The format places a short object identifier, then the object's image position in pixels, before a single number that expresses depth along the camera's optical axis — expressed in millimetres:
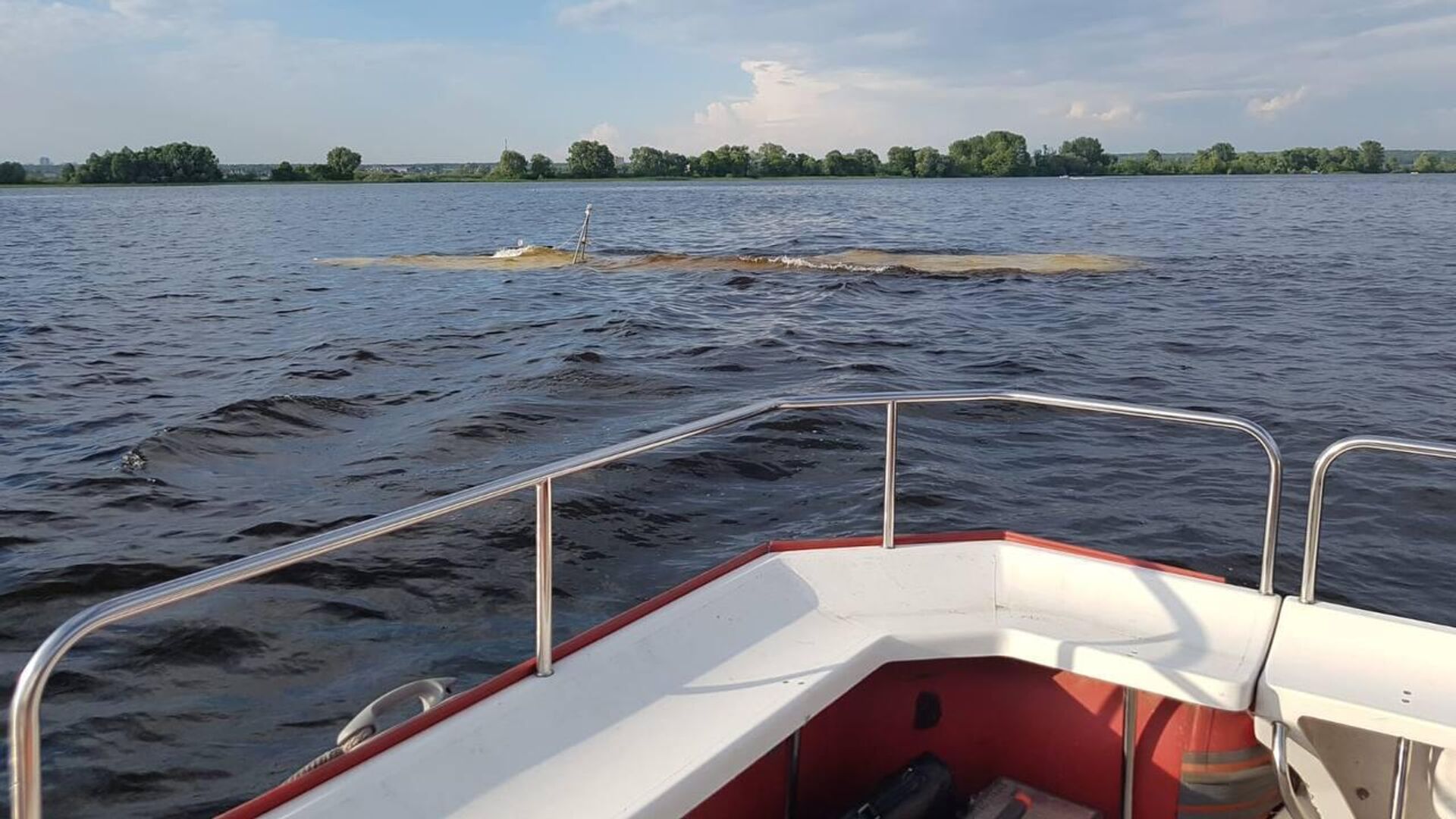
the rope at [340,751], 2760
